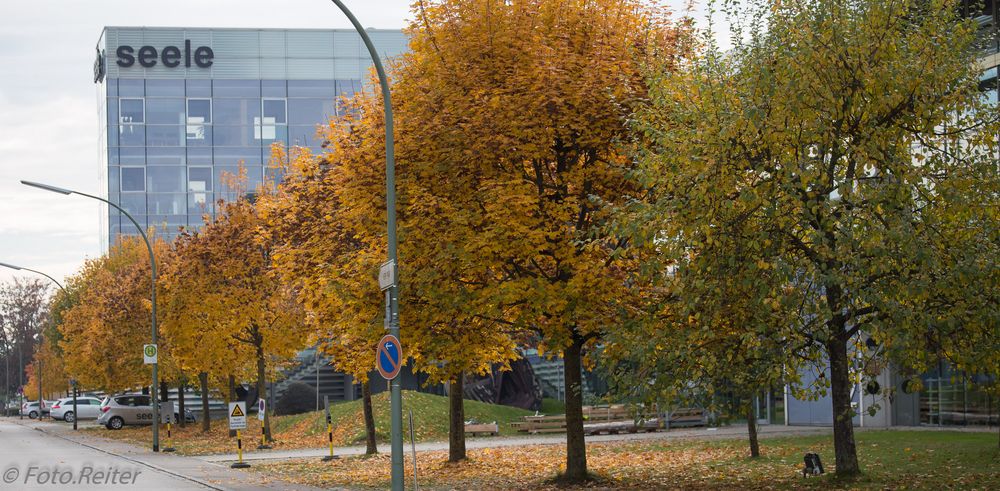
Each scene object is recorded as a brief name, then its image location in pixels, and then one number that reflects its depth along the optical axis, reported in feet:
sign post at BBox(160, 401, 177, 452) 136.67
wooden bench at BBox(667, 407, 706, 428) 145.38
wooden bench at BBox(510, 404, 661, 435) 136.32
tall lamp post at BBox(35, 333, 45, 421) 274.32
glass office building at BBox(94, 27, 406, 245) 279.49
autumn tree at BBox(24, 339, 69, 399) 265.54
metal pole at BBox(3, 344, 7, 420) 362.94
